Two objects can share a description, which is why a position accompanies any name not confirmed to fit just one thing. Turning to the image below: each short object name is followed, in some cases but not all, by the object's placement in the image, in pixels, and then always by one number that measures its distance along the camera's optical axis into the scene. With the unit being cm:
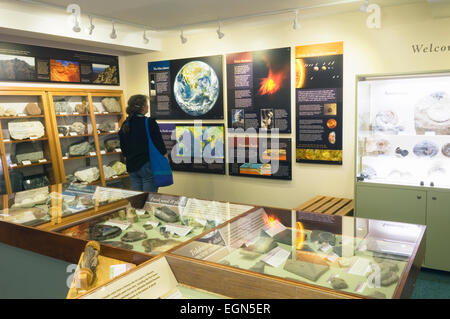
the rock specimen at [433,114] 348
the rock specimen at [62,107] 514
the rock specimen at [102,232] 213
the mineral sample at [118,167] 586
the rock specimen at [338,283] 141
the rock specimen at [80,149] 529
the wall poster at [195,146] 543
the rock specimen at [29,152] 473
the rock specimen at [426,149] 359
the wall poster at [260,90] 478
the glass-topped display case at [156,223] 206
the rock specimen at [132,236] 212
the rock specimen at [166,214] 245
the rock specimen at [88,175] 534
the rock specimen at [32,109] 482
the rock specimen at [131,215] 249
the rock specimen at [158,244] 188
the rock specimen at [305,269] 152
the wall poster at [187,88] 532
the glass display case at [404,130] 353
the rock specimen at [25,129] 465
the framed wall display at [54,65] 475
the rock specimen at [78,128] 530
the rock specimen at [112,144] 578
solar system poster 443
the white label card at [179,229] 219
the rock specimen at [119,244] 196
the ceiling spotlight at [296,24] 399
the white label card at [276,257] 168
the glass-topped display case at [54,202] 254
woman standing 398
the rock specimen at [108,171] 569
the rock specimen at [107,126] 572
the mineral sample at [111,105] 579
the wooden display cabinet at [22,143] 452
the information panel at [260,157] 489
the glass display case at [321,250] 147
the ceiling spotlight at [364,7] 359
